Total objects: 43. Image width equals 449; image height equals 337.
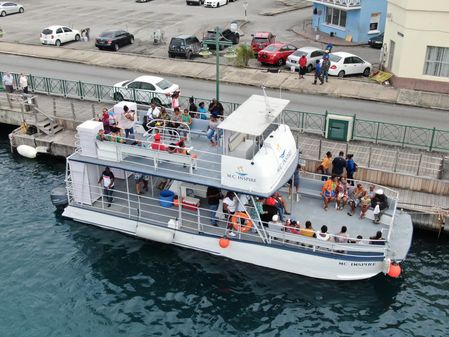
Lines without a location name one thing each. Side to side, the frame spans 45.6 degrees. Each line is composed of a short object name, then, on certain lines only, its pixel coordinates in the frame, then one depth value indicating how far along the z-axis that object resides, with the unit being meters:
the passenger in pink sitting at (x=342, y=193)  21.23
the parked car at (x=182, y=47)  42.16
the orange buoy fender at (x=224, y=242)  19.91
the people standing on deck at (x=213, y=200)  20.55
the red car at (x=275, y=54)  40.06
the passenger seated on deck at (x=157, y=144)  20.22
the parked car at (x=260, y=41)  43.59
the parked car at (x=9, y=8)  58.05
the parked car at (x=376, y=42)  45.34
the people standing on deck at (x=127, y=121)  22.30
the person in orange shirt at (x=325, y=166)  22.94
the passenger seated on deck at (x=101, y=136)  20.94
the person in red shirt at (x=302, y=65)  36.84
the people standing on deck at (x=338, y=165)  22.28
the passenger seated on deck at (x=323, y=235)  19.03
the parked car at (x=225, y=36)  45.41
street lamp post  25.41
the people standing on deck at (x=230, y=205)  19.91
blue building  46.28
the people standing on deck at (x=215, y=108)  25.14
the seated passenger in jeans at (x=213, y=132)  21.44
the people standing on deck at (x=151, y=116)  22.95
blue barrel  21.56
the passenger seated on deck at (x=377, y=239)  19.05
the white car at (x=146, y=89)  31.09
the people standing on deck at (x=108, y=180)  21.70
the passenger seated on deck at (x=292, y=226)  19.52
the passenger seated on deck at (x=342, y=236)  18.86
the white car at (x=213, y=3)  64.00
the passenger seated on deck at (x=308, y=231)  19.17
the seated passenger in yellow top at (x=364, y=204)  20.73
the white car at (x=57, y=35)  45.88
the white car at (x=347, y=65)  37.47
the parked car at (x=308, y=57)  38.72
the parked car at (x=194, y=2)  65.25
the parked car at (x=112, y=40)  44.75
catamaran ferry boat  19.02
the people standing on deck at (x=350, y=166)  22.47
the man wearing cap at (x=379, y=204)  20.34
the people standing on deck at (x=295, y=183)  21.98
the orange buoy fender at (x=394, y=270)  18.70
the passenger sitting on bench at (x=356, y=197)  21.12
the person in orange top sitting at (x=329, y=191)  21.25
